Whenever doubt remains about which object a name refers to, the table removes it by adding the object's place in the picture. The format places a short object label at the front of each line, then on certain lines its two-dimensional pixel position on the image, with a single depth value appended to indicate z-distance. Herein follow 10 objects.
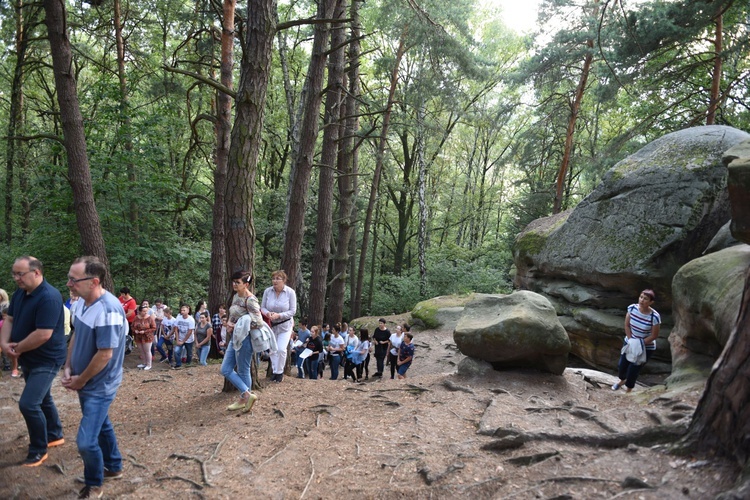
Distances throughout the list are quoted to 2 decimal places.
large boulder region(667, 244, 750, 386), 5.88
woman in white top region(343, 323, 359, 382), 11.20
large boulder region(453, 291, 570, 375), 7.46
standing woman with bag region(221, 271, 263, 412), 5.48
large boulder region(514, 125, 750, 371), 9.88
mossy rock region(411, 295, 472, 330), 17.25
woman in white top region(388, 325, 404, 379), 11.30
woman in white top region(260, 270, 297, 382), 6.59
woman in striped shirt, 6.71
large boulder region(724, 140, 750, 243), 5.39
